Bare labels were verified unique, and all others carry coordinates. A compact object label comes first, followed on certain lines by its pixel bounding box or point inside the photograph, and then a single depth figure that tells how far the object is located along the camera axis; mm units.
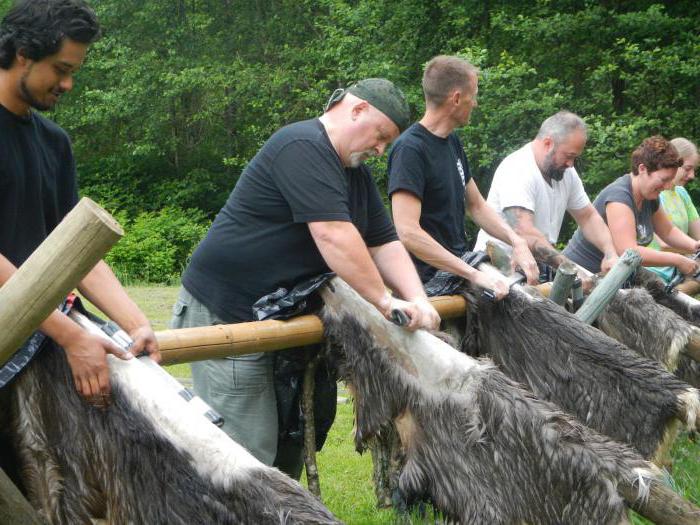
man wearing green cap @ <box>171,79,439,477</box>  3117
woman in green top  7082
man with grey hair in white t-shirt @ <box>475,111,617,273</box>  4980
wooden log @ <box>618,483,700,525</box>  2789
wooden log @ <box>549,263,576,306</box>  4406
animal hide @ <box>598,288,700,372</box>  4777
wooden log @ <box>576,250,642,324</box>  4531
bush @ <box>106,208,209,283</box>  17469
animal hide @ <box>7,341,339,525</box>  2121
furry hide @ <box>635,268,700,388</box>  5359
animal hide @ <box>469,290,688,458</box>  3866
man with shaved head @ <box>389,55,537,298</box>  3998
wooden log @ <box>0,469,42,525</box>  2096
